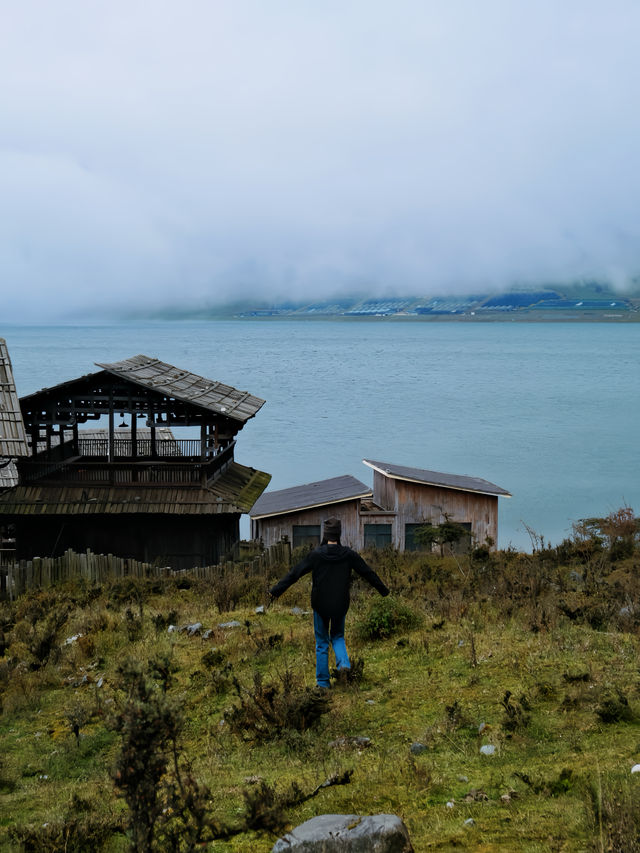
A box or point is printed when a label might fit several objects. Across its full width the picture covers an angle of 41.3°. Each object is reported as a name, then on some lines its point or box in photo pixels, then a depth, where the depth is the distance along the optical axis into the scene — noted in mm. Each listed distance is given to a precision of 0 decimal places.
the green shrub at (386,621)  11344
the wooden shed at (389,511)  32812
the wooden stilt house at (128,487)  26547
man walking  9086
